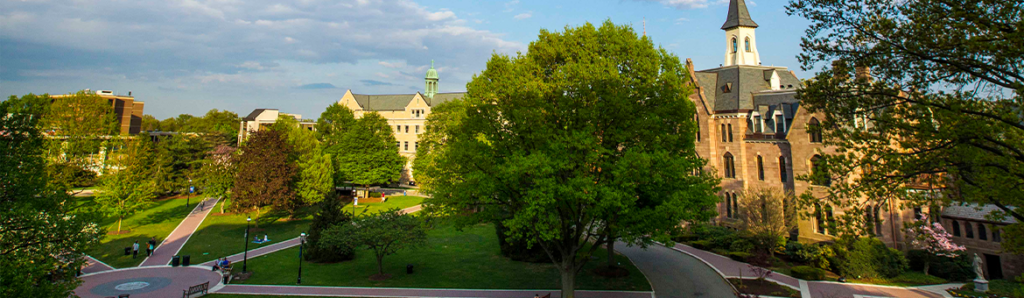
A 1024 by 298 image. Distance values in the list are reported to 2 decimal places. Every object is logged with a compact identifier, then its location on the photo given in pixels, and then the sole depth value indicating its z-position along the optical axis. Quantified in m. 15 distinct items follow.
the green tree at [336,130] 58.88
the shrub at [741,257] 29.35
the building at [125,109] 76.75
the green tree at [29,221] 12.72
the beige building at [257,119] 86.75
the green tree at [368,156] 57.84
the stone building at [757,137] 32.22
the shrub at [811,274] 25.00
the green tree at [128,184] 36.09
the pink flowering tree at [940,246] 25.59
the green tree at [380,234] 25.28
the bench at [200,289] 22.83
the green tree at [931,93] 9.19
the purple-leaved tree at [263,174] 39.81
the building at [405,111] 80.50
